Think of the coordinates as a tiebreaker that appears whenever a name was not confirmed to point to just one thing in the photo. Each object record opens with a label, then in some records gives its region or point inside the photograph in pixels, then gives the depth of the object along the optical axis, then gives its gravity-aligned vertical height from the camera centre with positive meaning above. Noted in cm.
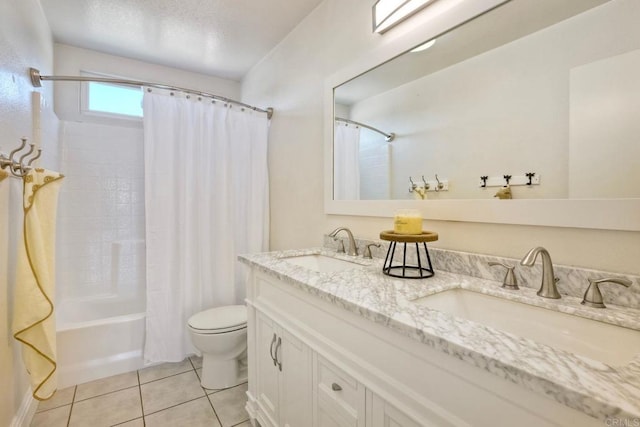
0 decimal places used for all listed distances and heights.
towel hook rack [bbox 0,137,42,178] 120 +19
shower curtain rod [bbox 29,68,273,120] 170 +85
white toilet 174 -82
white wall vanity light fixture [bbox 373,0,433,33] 128 +91
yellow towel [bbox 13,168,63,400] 125 -36
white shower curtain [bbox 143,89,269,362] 203 +2
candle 111 -6
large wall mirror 80 +33
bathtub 184 -92
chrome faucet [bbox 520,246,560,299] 83 -21
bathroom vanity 47 -32
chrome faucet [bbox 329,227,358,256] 154 -18
